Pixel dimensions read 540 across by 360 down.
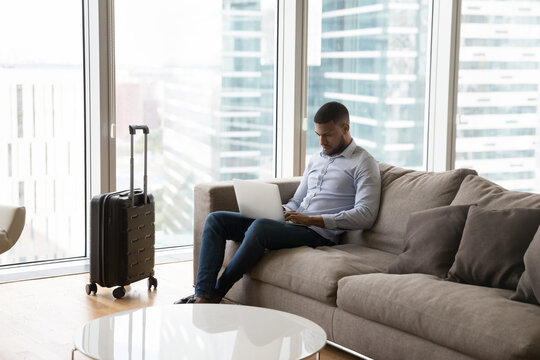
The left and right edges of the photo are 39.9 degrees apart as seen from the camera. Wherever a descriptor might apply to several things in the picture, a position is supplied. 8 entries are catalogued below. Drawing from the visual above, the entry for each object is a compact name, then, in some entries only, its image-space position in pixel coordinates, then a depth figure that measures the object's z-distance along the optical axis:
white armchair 3.83
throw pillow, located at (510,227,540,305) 2.70
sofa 2.60
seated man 3.71
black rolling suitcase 4.06
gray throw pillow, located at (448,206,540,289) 2.95
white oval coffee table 2.39
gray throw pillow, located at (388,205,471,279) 3.22
